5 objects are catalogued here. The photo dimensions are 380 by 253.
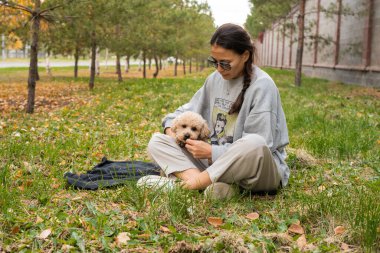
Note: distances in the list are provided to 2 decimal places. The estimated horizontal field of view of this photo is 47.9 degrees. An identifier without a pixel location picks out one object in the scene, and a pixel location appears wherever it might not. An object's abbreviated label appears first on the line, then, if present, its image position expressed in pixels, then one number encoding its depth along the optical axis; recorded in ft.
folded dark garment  12.67
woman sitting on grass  11.27
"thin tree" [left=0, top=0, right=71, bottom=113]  31.78
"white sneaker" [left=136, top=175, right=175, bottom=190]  11.37
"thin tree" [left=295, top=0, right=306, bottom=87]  55.01
